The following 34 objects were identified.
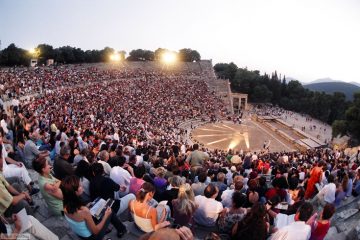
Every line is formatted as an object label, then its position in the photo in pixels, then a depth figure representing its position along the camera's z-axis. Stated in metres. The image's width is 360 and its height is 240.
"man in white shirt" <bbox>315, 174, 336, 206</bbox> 8.12
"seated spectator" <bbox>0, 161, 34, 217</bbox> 4.44
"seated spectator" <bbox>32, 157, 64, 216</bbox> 5.57
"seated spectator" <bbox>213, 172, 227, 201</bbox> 7.65
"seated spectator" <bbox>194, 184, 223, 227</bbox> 5.71
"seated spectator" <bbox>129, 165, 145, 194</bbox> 6.39
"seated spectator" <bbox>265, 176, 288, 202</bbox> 6.62
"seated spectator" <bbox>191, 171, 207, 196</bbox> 6.97
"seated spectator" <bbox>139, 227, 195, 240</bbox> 2.49
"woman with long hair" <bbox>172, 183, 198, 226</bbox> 5.08
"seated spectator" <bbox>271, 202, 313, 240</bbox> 4.56
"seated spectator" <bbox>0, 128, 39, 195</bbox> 6.14
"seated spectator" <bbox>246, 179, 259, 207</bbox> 6.15
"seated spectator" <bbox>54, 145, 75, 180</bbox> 6.63
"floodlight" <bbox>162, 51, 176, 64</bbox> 81.44
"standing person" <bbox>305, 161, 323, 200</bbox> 9.37
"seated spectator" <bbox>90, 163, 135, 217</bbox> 5.57
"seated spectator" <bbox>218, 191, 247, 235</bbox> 5.11
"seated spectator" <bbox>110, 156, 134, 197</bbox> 6.63
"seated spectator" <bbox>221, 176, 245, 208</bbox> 6.61
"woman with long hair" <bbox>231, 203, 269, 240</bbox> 4.28
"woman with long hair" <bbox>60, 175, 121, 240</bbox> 4.23
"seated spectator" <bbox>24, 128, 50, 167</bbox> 8.59
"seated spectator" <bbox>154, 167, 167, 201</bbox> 6.27
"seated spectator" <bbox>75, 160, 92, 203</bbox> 6.01
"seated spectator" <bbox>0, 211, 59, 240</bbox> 4.22
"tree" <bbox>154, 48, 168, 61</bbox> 97.17
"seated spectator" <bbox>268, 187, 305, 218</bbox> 5.74
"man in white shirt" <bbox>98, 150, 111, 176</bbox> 7.95
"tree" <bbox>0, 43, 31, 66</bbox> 63.44
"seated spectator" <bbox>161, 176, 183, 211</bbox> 5.99
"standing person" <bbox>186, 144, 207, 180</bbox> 11.25
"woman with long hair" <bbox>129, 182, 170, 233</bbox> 4.99
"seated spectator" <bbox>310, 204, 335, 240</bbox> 5.10
